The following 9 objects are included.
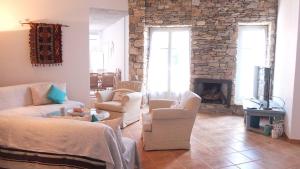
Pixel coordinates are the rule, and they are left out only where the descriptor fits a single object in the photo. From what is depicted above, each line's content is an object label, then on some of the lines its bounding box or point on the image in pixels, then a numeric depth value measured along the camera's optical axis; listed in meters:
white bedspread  2.31
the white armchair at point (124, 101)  5.05
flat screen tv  4.84
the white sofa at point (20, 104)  4.49
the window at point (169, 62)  6.83
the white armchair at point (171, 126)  3.91
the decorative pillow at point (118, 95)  5.47
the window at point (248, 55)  6.23
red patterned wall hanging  5.31
